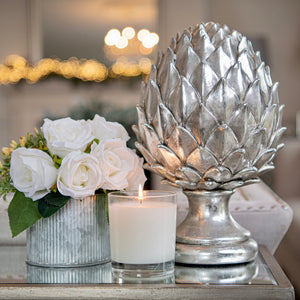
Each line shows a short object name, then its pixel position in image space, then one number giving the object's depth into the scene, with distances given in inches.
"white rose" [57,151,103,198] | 33.3
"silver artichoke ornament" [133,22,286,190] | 33.6
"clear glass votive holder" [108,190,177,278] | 32.8
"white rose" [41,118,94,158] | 33.8
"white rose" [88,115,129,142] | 35.5
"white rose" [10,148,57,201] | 33.4
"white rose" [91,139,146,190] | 34.1
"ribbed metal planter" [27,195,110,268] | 34.8
